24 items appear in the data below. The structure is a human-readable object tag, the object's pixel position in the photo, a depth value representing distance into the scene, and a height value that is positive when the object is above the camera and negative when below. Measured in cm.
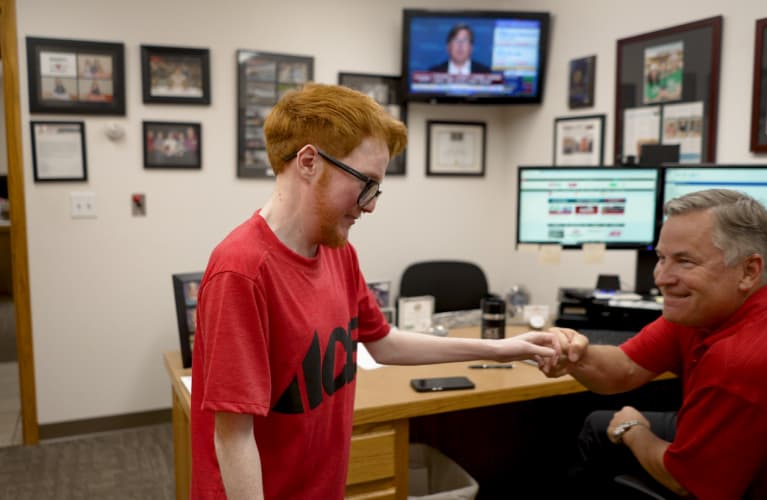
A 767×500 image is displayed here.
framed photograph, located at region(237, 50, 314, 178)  359 +51
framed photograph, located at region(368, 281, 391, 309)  310 -52
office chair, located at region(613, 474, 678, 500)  156 -74
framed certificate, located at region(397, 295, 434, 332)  245 -50
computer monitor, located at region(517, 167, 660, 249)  258 -8
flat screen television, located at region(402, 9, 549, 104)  379 +75
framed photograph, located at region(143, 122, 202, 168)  341 +20
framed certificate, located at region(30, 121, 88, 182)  321 +15
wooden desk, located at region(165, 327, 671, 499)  176 -63
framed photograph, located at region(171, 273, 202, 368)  214 -42
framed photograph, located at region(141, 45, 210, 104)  337 +56
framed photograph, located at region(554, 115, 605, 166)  359 +25
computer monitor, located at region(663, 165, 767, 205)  236 +2
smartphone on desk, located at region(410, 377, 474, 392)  189 -59
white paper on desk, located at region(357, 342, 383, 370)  213 -60
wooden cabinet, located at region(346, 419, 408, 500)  175 -76
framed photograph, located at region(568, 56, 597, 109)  360 +58
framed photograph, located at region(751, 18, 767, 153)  276 +39
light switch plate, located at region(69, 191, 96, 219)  329 -12
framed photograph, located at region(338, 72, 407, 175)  386 +57
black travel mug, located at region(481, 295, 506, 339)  231 -48
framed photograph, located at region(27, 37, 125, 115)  317 +52
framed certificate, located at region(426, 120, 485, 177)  415 +23
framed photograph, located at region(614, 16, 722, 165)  299 +46
